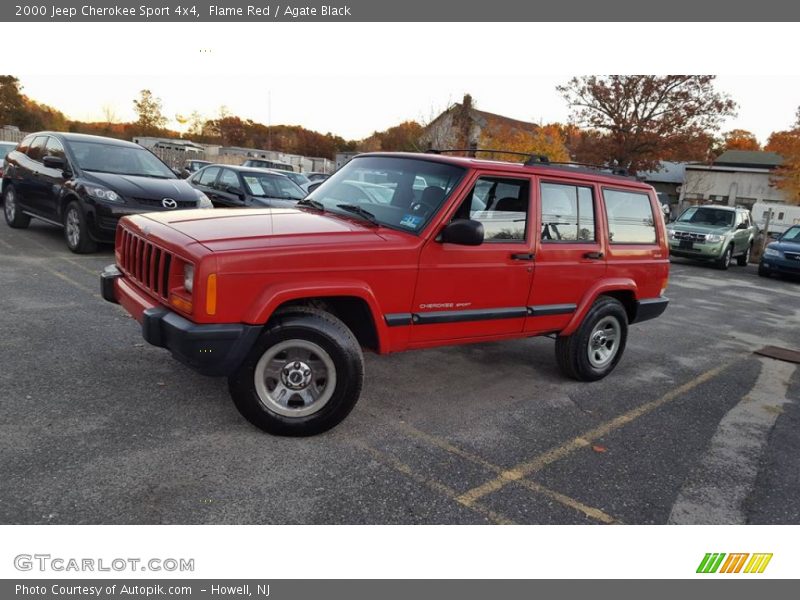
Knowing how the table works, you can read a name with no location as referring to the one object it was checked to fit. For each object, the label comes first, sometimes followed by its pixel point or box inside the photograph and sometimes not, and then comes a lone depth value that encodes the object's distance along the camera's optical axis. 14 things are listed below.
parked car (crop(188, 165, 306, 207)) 10.86
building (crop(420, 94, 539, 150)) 23.64
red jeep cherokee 3.41
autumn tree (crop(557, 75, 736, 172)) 35.88
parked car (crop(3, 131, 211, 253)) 8.12
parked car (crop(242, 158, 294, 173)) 26.30
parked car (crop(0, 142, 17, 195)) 12.96
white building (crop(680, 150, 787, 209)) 43.09
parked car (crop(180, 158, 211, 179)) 26.88
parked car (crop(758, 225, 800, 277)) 14.76
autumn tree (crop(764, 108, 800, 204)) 35.44
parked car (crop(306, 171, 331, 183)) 24.71
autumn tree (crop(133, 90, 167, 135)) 59.54
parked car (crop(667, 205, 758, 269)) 15.84
